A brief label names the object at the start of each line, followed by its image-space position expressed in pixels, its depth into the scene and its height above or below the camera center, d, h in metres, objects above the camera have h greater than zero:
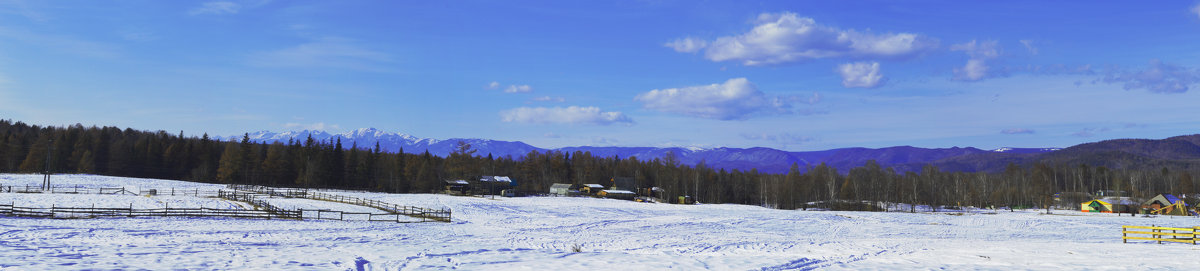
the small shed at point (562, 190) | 124.44 -2.36
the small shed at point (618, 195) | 127.88 -3.14
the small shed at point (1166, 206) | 98.34 -2.32
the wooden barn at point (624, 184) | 138.50 -1.01
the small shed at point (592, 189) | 134.25 -2.21
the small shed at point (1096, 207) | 110.43 -2.94
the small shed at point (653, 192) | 142.14 -2.84
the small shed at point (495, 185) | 121.62 -1.66
